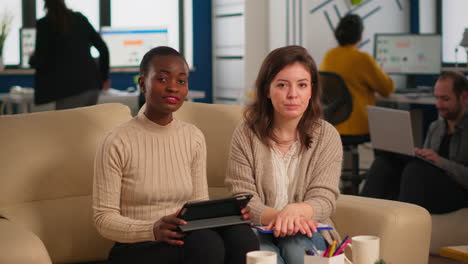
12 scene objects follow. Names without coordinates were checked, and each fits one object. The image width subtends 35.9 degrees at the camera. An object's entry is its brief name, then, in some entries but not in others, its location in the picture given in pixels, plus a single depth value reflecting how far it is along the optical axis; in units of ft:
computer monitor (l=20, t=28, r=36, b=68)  20.35
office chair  15.83
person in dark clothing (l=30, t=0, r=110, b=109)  14.66
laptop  12.33
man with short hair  11.25
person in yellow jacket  15.96
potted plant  20.01
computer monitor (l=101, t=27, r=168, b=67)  20.07
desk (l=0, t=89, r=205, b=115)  17.70
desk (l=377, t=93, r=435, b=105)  16.67
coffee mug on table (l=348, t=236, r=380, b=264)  5.86
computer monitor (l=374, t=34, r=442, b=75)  19.13
